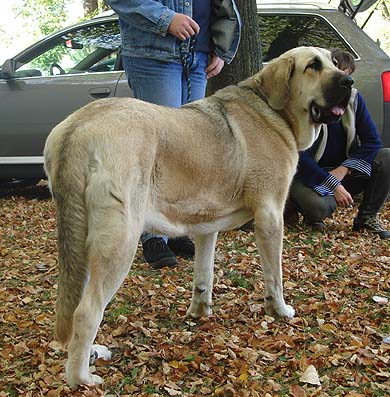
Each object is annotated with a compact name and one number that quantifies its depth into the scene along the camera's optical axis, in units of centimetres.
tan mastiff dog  279
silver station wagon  717
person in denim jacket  399
